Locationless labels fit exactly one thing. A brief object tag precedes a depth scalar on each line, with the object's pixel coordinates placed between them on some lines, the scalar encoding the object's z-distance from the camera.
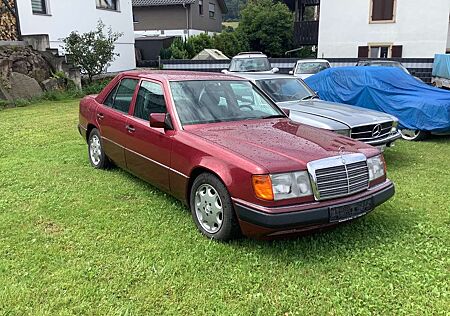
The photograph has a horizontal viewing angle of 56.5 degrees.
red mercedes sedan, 3.42
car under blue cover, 8.07
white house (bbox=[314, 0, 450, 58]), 21.45
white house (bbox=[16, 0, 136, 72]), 15.12
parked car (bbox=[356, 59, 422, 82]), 16.39
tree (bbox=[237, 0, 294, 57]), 31.61
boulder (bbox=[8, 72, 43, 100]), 13.08
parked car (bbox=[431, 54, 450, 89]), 15.94
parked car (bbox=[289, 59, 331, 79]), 15.78
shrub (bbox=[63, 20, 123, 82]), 15.23
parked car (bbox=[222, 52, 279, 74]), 16.08
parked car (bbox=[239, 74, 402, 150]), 6.16
